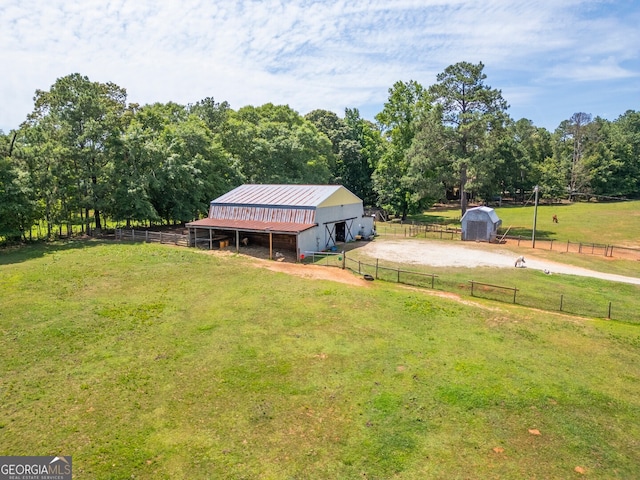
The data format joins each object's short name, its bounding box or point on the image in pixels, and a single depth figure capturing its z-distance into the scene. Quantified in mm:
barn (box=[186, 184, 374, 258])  29298
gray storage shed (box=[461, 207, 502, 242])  35000
